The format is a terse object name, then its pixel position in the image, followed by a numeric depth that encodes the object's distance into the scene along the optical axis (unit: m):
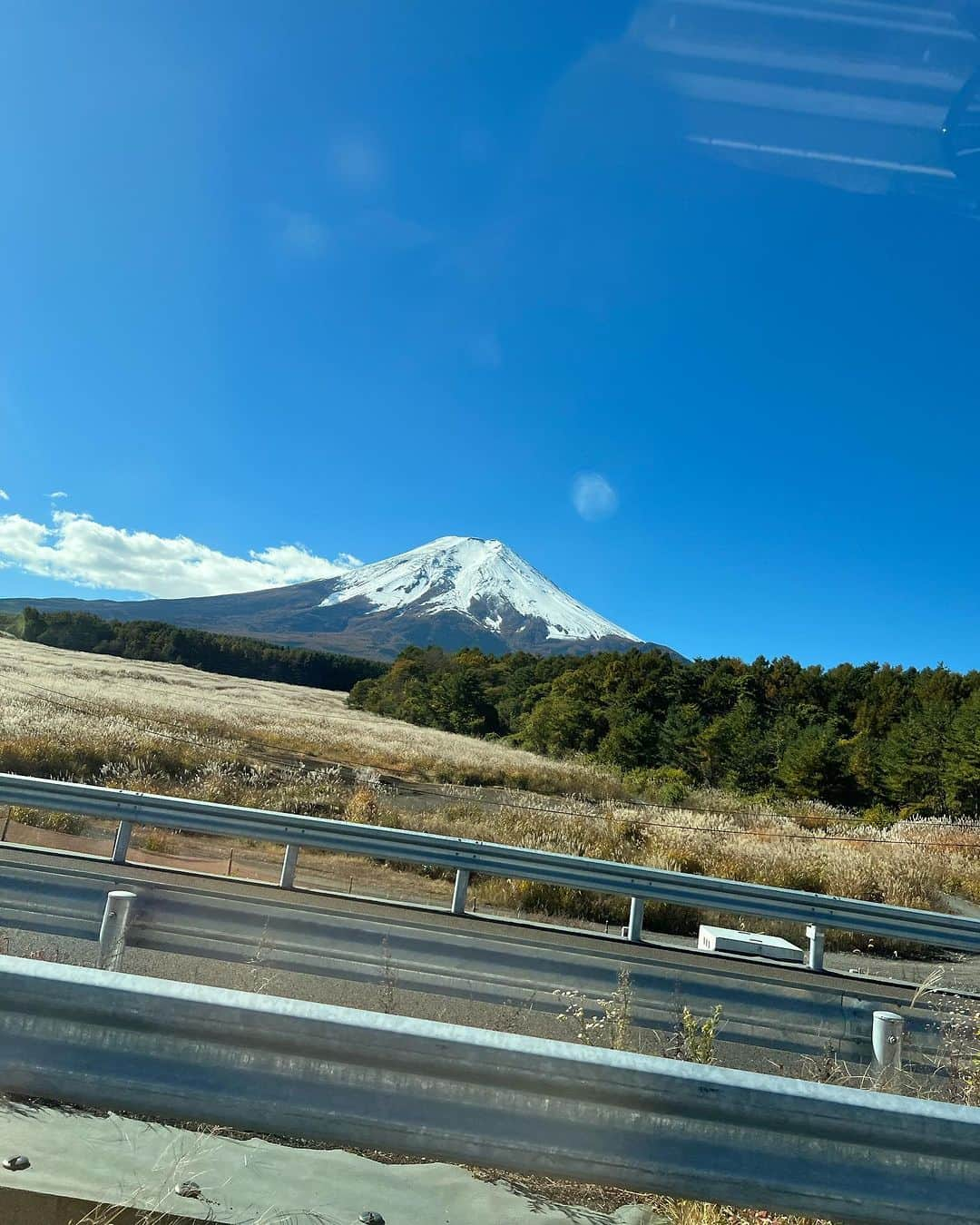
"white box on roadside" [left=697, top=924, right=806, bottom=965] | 8.77
